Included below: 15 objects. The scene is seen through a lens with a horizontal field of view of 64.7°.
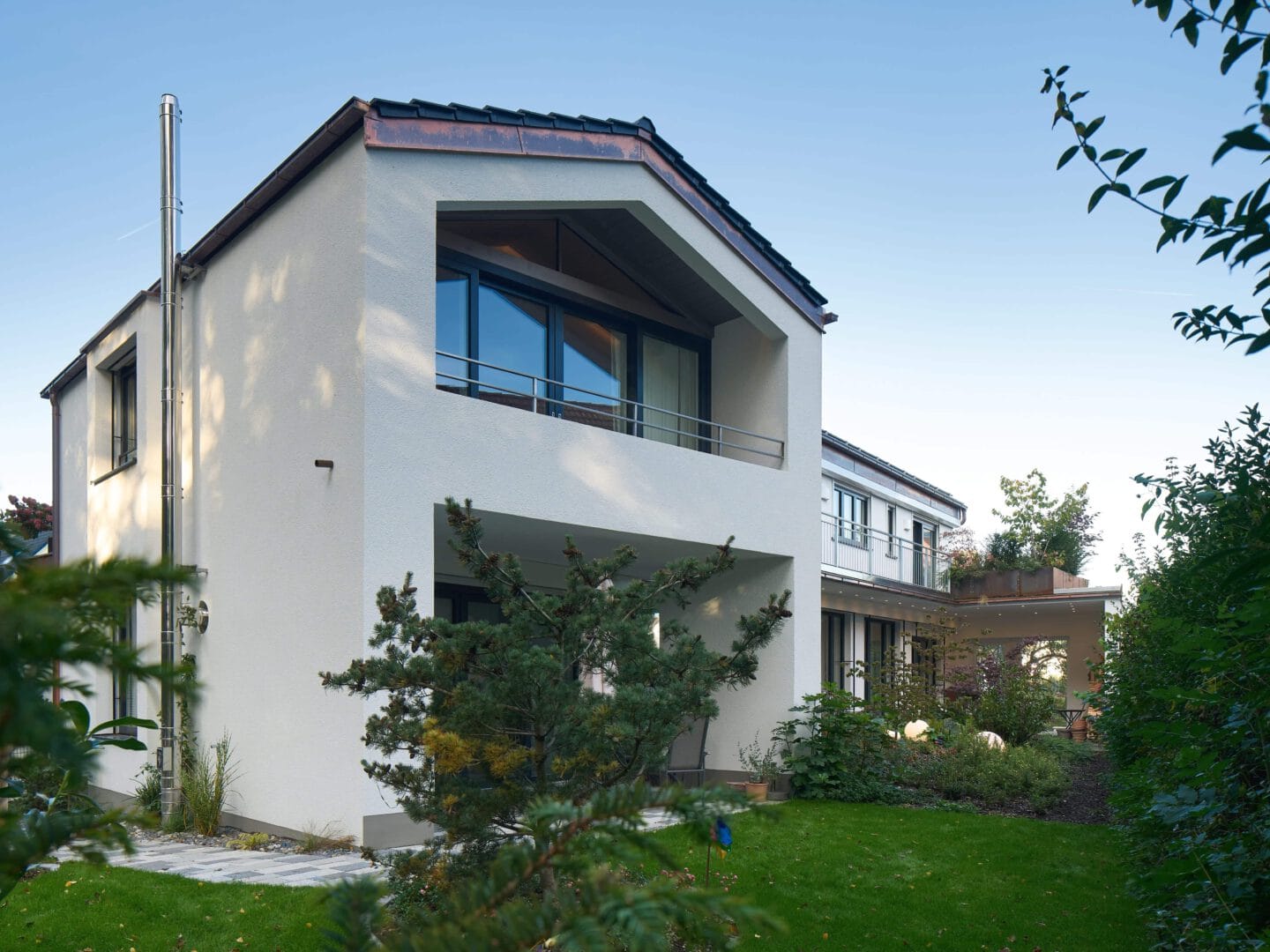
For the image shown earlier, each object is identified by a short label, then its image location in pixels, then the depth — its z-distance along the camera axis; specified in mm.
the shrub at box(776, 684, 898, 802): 12109
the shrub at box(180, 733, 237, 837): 9750
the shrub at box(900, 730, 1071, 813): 12281
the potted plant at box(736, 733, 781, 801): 12266
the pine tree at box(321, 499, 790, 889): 4934
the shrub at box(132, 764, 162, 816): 10562
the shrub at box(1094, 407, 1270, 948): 3494
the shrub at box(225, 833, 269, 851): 8938
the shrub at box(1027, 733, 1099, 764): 16500
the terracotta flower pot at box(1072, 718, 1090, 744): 22631
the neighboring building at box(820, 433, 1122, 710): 21656
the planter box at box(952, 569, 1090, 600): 24969
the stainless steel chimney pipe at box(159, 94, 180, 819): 10156
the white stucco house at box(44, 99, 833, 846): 8961
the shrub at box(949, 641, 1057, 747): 16766
